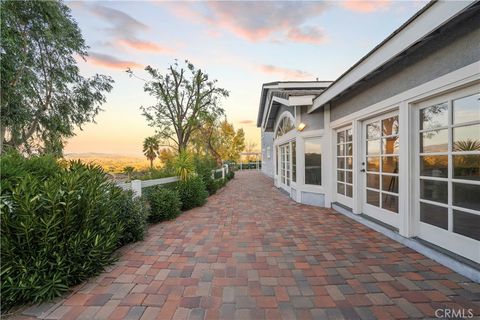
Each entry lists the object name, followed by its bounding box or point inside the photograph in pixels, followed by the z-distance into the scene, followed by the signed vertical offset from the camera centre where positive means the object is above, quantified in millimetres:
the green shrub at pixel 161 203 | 5102 -1019
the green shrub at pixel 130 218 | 3750 -987
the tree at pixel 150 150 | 28062 +1263
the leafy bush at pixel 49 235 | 2193 -808
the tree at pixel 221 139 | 21986 +2257
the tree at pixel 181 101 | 18094 +4915
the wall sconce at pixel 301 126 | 6902 +975
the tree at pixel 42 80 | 8312 +3745
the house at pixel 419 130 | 2635 +420
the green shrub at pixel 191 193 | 6406 -977
